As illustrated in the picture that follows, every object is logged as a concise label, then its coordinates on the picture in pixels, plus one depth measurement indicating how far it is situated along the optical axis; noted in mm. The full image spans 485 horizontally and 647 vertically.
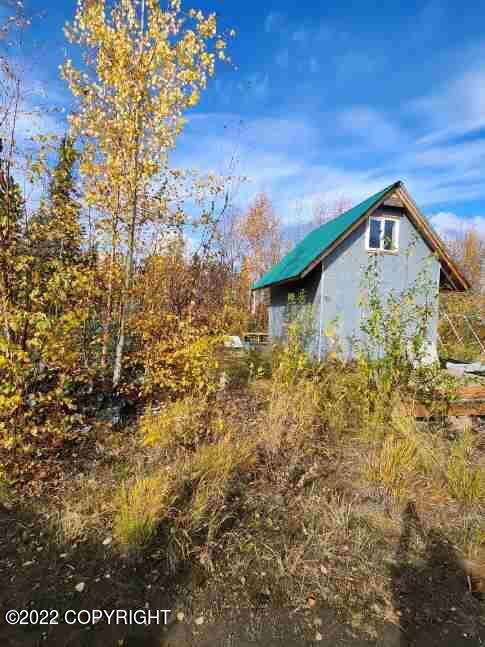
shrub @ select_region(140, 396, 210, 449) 3453
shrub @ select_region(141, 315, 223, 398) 3760
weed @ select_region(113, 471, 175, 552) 2248
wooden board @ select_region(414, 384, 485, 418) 4168
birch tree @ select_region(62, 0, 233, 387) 3703
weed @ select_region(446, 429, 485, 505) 2824
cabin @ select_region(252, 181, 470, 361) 9523
